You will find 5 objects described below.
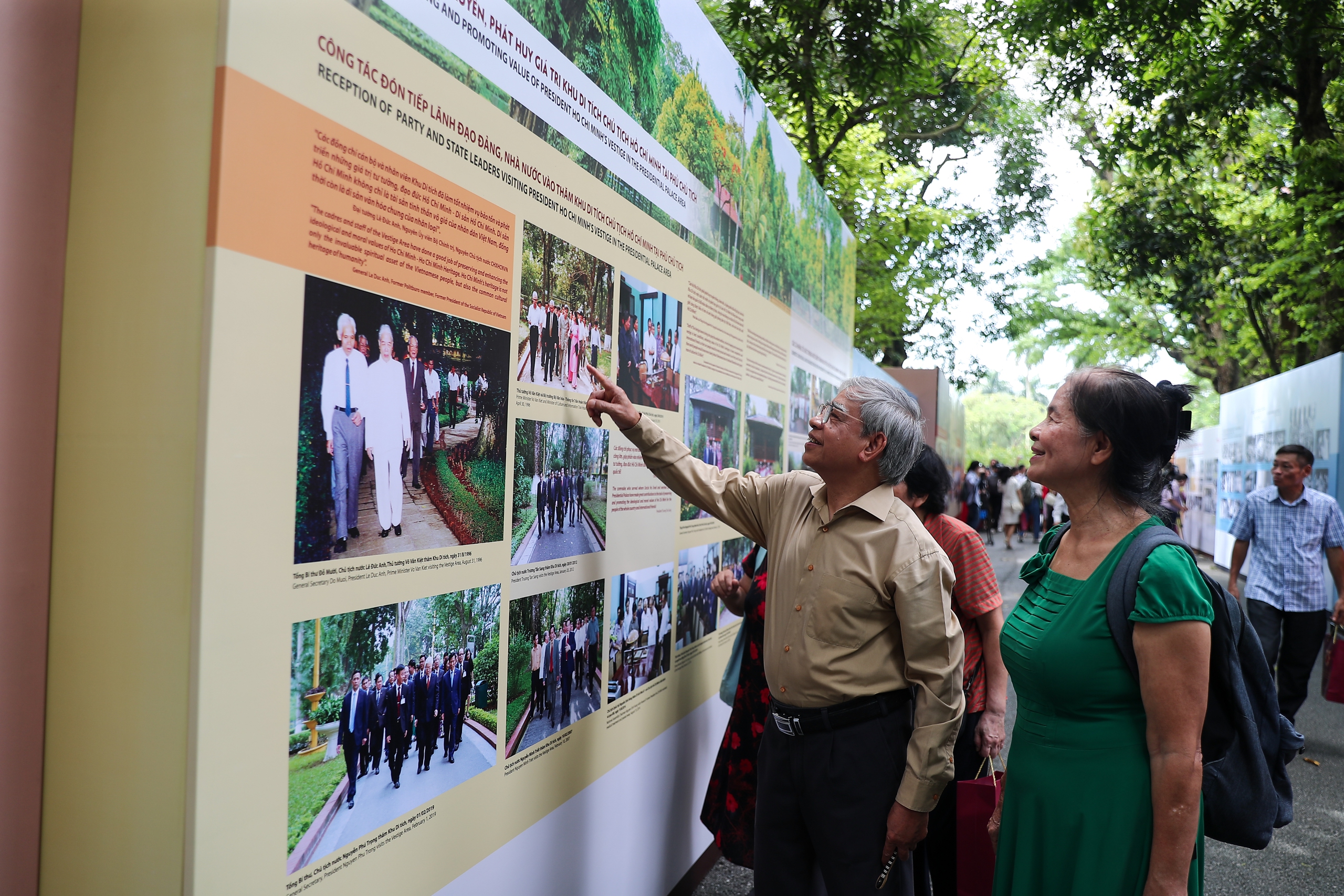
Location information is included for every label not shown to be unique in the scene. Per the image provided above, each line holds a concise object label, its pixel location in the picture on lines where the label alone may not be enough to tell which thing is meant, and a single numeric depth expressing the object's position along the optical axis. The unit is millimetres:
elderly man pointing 2480
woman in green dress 1778
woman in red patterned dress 3322
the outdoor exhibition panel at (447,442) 1454
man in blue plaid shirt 5895
